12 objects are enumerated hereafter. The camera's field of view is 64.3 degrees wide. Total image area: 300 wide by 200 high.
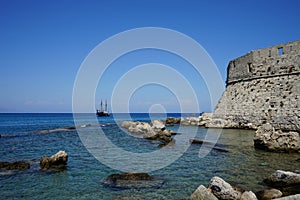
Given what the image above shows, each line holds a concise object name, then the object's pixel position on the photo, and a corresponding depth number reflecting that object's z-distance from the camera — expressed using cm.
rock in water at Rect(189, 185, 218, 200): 616
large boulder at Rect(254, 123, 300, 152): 1291
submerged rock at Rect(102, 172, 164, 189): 788
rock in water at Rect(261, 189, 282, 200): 642
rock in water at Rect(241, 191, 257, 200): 610
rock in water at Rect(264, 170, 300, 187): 742
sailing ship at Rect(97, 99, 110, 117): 8740
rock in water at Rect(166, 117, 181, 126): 4202
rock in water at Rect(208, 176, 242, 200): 638
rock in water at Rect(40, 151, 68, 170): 1036
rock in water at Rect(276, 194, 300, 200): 534
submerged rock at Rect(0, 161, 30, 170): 1026
